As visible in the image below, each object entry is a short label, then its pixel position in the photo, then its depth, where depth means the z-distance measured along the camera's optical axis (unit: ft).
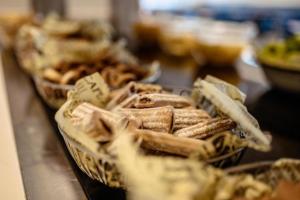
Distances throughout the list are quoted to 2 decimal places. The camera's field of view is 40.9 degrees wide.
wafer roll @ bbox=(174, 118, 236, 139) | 1.80
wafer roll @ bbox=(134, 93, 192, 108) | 2.06
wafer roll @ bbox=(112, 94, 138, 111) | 2.12
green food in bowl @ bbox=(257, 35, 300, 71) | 3.36
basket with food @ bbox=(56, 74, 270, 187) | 1.63
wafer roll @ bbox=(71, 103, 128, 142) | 1.67
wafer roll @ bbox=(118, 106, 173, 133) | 1.84
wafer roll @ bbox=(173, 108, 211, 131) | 1.91
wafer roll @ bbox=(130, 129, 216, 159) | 1.64
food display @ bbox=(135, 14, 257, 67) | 4.66
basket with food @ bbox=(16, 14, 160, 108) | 2.99
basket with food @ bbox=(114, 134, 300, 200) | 1.23
